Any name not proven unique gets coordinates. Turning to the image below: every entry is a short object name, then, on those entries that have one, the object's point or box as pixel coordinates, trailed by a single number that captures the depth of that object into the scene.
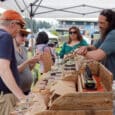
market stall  1.57
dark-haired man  2.71
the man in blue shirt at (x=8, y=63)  2.45
